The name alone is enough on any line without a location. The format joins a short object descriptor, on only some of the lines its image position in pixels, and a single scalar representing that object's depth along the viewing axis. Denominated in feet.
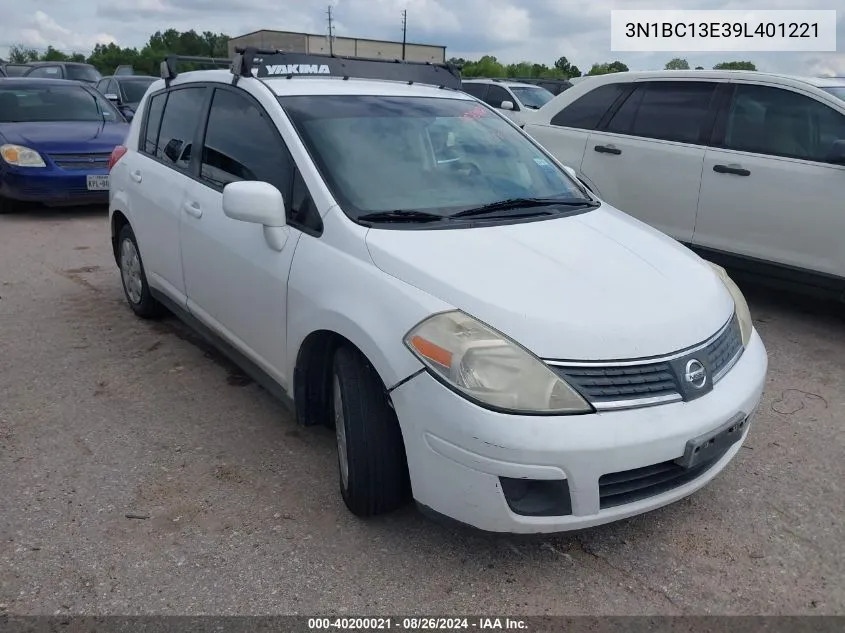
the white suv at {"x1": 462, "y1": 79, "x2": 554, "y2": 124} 45.57
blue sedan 27.14
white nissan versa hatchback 7.78
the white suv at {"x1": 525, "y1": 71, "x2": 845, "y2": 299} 16.20
